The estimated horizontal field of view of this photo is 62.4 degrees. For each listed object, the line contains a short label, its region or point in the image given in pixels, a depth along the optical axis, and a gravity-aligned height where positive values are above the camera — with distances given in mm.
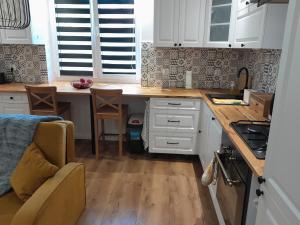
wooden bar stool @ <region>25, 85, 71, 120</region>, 2980 -623
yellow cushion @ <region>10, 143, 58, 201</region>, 1629 -813
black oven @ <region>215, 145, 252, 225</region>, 1371 -771
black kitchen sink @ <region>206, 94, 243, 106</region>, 2936 -505
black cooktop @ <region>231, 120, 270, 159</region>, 1427 -531
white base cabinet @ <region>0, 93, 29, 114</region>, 3217 -699
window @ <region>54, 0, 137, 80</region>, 3471 +177
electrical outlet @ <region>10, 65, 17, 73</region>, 3694 -282
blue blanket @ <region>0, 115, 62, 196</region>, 1800 -646
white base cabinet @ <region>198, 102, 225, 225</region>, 2086 -852
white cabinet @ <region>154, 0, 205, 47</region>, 2961 +345
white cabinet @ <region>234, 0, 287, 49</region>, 1839 +218
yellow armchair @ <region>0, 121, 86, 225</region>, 1408 -882
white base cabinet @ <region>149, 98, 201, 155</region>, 3016 -889
